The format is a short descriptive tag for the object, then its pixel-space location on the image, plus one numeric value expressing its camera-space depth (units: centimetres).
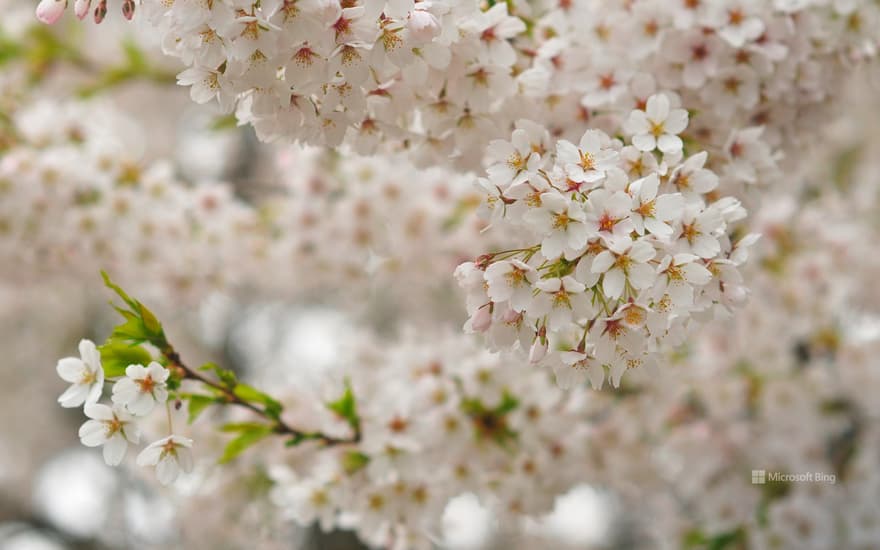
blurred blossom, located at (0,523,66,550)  469
